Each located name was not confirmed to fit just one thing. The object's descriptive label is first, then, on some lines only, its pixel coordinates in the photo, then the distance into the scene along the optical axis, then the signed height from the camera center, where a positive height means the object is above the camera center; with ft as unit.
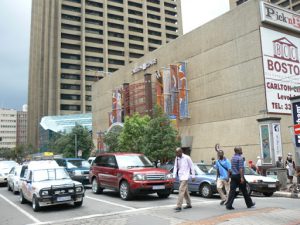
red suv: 46.06 -1.88
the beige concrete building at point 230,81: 98.99 +21.14
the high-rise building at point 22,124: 554.87 +57.36
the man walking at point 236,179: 35.65 -1.92
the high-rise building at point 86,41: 328.49 +106.49
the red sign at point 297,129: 55.98 +3.95
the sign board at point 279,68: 98.53 +23.12
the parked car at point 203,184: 49.52 -3.21
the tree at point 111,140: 130.84 +7.10
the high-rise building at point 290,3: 271.26 +107.97
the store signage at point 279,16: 99.71 +37.26
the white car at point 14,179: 59.77 -2.51
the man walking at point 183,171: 36.94 -1.16
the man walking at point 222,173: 40.06 -1.53
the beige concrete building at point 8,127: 541.75 +51.30
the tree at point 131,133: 113.50 +8.06
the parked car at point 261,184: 52.48 -3.57
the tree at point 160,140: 95.55 +5.01
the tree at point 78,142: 165.58 +8.52
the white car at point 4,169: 78.33 -1.07
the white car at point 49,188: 40.00 -2.64
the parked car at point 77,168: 69.10 -1.06
